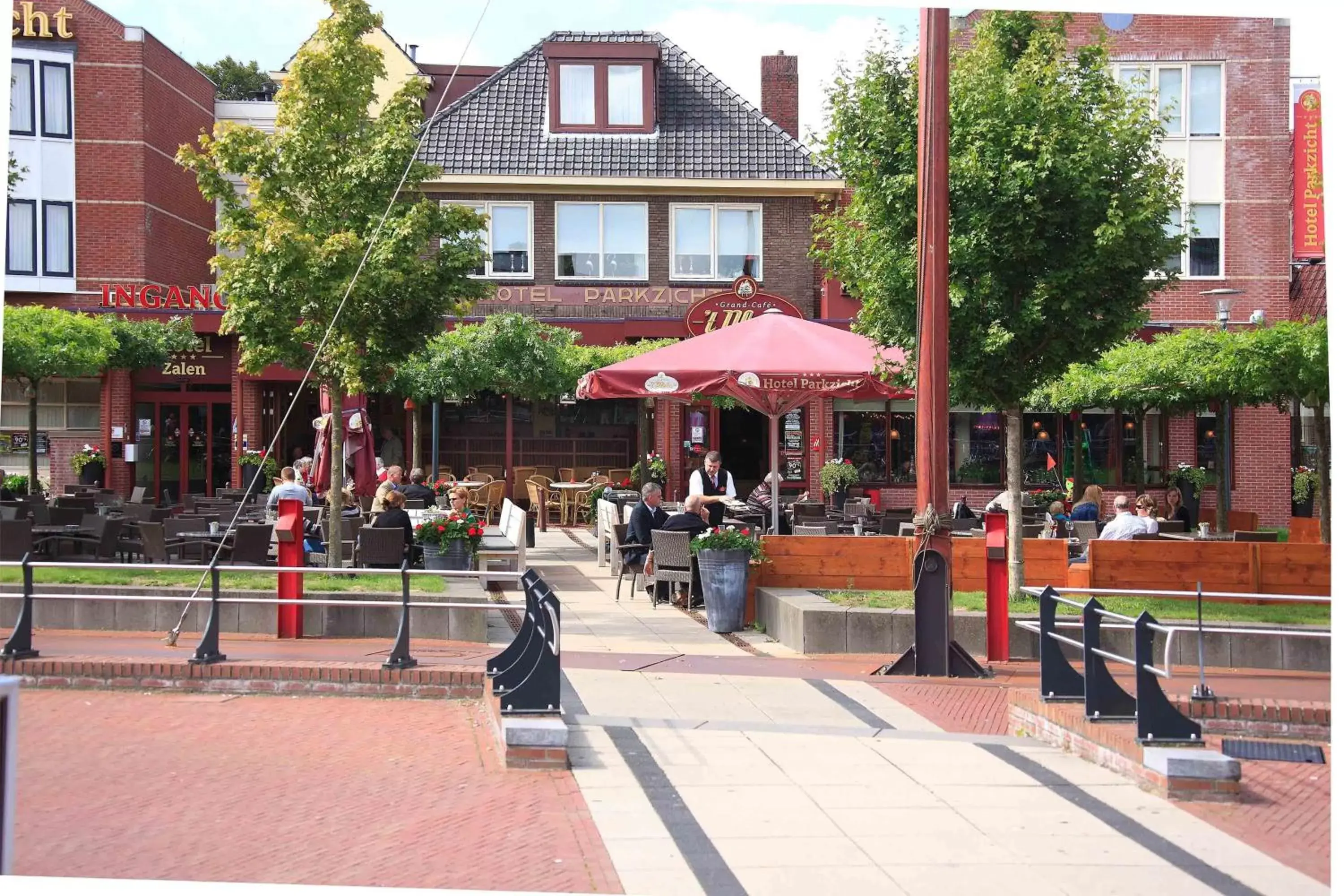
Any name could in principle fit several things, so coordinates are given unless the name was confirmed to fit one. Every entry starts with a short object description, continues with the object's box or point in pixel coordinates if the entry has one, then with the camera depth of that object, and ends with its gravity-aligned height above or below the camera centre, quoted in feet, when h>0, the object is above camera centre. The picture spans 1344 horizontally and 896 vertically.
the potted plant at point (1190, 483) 87.15 -2.58
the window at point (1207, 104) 90.84 +23.19
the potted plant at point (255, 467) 86.07 -1.44
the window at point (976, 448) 89.92 -0.27
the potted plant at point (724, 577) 40.75 -4.06
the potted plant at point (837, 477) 84.48 -2.08
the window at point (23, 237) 91.35 +14.48
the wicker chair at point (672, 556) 43.75 -3.70
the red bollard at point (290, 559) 35.53 -3.05
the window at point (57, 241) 92.70 +14.41
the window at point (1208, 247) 91.40 +13.49
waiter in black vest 51.75 -1.70
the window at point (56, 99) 92.84 +24.23
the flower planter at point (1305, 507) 86.53 -4.28
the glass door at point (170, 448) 92.63 -0.14
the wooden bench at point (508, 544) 45.14 -3.54
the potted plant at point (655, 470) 84.53 -1.63
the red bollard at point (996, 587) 35.42 -3.83
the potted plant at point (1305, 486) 85.10 -2.71
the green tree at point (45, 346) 67.05 +5.16
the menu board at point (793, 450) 89.97 -0.36
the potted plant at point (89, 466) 88.58 -1.35
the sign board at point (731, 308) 84.74 +8.76
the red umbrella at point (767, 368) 46.39 +2.71
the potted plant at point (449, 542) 44.19 -3.21
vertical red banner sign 85.97 +17.35
